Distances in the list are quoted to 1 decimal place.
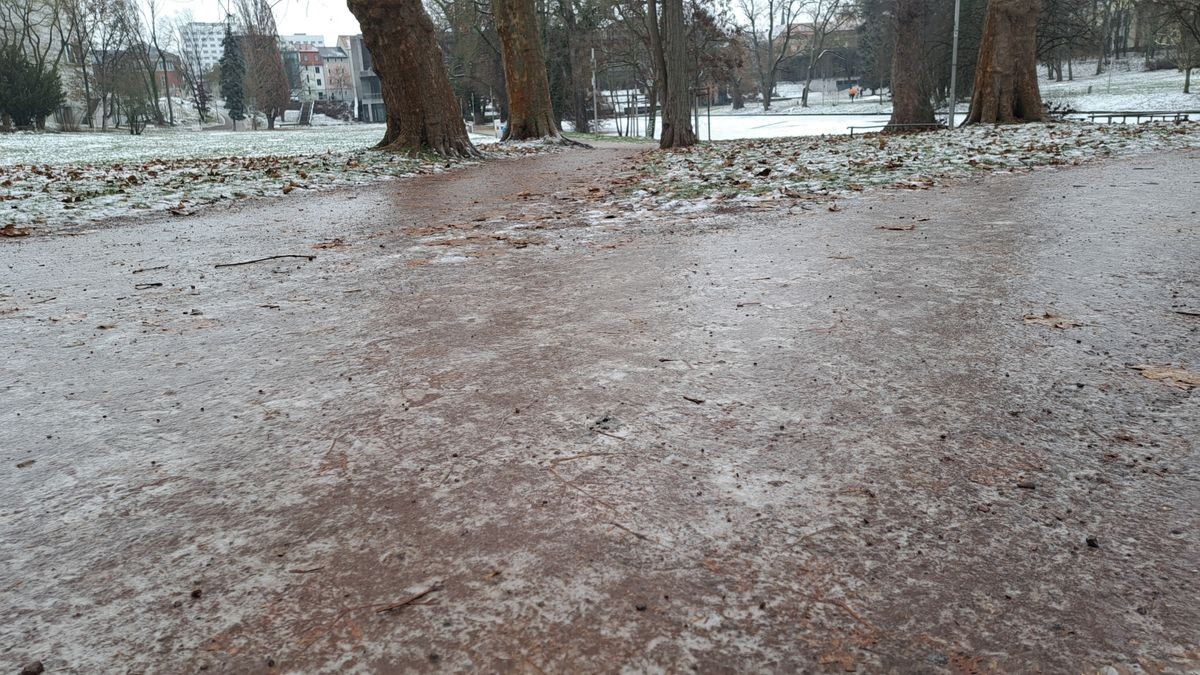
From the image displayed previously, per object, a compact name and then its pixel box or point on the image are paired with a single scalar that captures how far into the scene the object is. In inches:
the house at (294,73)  3644.2
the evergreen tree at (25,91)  1574.8
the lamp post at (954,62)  726.1
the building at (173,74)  2789.1
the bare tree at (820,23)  2647.6
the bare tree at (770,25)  2837.1
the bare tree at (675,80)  712.4
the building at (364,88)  3410.4
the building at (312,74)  4086.1
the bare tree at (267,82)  2304.4
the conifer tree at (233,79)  2738.7
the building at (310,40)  5306.6
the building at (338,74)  4347.9
